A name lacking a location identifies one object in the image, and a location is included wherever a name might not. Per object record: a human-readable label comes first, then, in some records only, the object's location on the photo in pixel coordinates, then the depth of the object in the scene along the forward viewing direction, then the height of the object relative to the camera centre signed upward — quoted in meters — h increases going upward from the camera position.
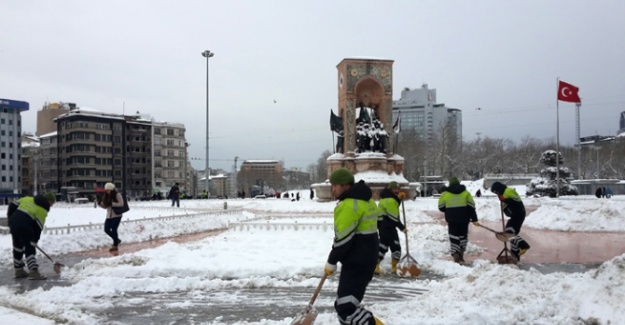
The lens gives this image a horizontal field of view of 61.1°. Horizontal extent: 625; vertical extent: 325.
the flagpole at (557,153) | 34.28 +1.66
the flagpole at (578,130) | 42.88 +4.09
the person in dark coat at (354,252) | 5.03 -0.68
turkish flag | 32.12 +5.24
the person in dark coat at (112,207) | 13.52 -0.60
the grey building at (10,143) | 77.62 +6.30
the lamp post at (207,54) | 41.06 +10.03
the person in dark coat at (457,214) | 10.49 -0.67
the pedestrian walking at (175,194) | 30.84 -0.59
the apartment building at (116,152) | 79.94 +5.35
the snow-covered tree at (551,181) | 39.22 -0.14
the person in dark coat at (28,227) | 9.71 -0.77
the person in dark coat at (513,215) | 10.52 -0.70
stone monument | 32.12 +3.71
